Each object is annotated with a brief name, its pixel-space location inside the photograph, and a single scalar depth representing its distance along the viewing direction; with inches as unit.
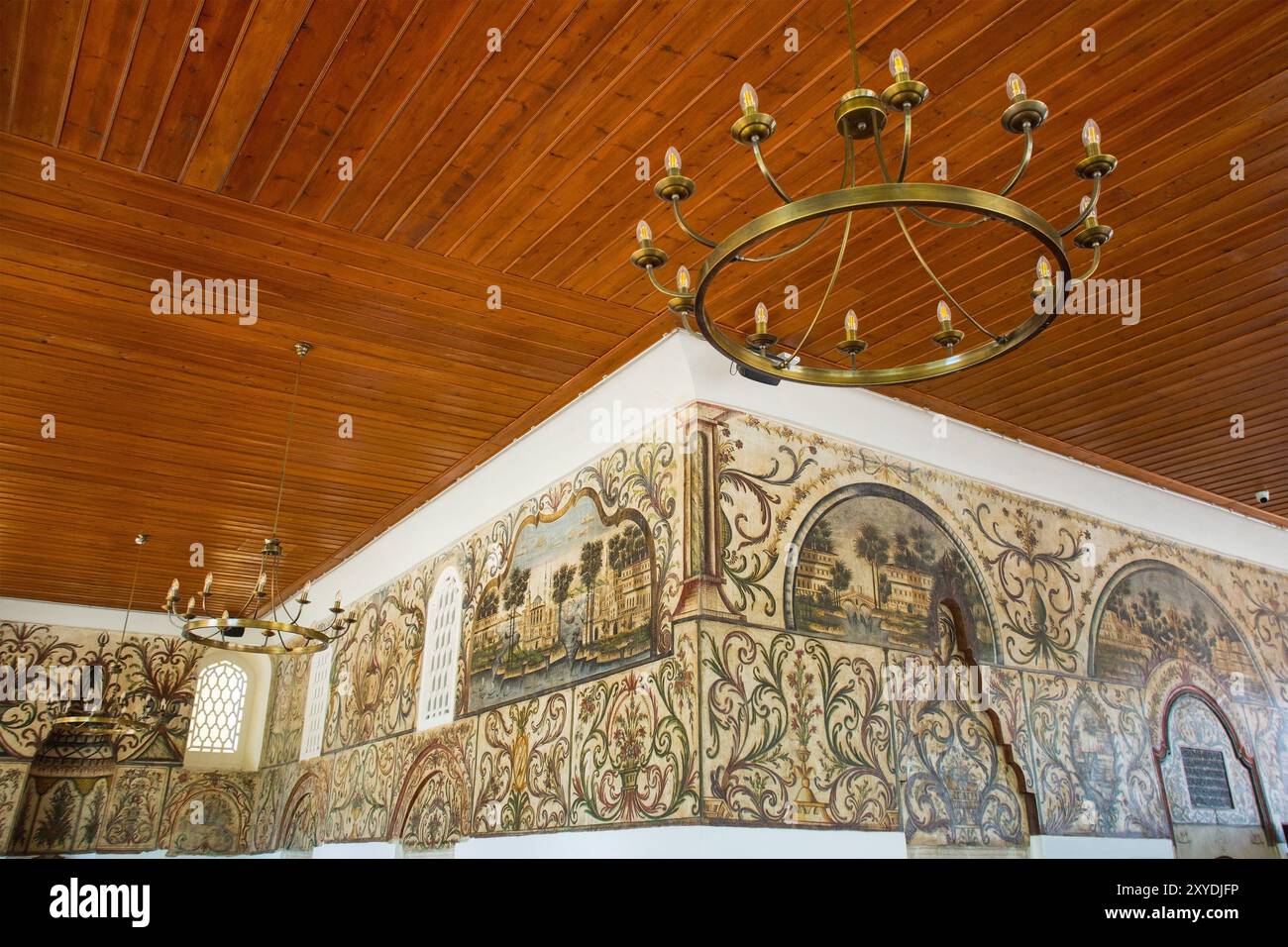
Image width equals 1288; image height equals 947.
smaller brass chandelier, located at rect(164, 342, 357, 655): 209.8
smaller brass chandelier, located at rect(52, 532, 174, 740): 409.7
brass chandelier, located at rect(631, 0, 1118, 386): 81.8
